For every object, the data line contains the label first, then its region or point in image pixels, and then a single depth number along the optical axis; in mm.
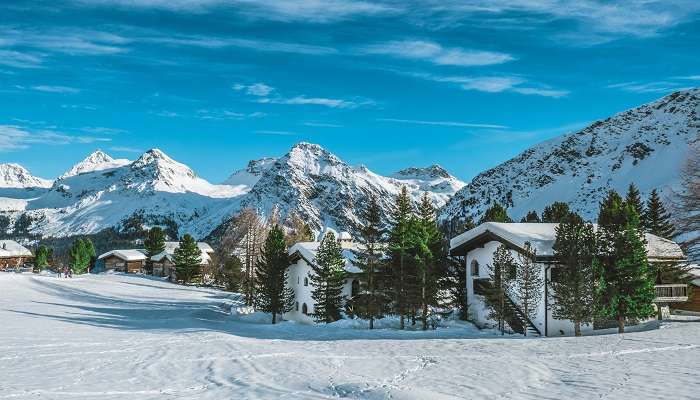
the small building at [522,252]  32500
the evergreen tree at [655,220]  58000
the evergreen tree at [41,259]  105562
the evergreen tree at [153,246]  112375
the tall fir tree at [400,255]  37344
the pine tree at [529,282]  32031
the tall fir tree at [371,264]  38625
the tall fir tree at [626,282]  29625
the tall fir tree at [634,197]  59438
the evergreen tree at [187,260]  88388
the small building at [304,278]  43719
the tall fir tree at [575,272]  29453
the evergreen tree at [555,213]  55306
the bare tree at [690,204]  29578
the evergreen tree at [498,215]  56406
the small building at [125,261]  120938
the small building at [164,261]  107025
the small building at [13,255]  124625
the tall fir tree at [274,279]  45531
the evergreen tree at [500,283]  33406
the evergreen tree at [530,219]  74675
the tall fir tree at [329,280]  41906
